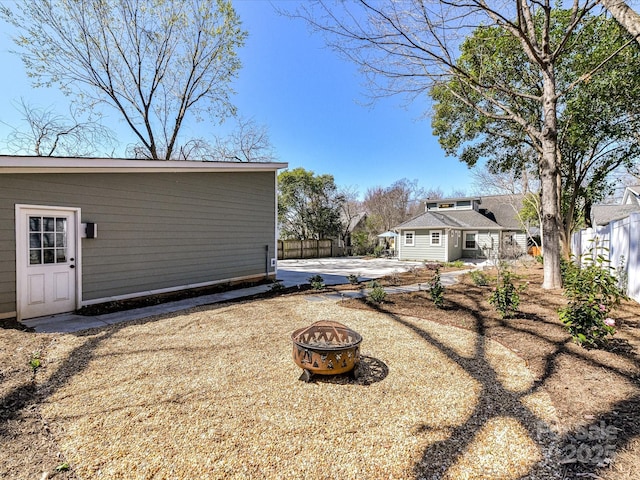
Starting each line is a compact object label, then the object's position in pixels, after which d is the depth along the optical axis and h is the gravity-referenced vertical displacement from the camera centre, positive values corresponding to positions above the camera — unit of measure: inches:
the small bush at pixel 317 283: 311.7 -43.9
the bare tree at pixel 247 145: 670.5 +208.8
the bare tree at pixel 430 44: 269.0 +181.1
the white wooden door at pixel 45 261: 196.2 -13.8
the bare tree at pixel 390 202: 1052.5 +129.0
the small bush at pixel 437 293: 234.7 -40.2
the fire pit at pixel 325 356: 114.0 -42.9
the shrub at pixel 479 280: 330.2 -43.5
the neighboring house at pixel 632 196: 600.0 +93.6
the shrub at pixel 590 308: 146.2 -32.8
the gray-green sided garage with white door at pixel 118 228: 195.0 +8.9
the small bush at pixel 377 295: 251.1 -44.6
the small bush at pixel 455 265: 559.7 -46.4
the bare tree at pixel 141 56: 424.5 +279.0
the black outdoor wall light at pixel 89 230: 222.1 +6.8
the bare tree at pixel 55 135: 436.5 +156.4
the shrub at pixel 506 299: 203.8 -39.3
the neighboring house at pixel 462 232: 706.8 +17.0
